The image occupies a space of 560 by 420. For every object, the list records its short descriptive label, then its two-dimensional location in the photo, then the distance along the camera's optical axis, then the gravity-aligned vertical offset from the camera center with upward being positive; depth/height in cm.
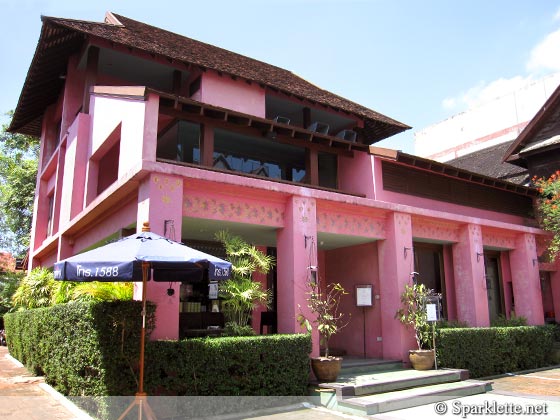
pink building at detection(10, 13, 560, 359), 966 +310
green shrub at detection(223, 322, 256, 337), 877 -43
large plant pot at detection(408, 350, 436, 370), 1062 -118
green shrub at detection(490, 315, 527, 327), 1363 -48
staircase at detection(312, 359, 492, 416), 817 -158
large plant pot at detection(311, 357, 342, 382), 912 -118
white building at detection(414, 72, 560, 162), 2541 +1043
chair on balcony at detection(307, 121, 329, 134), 1448 +549
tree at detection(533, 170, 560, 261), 1509 +309
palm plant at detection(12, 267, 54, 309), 1257 +46
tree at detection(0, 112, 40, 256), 2706 +685
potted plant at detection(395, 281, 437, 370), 1102 -22
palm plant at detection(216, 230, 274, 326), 885 +42
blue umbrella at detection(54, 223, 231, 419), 619 +57
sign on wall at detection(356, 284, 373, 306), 1201 +25
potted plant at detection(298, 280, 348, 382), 914 -40
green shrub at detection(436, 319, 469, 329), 1207 -48
